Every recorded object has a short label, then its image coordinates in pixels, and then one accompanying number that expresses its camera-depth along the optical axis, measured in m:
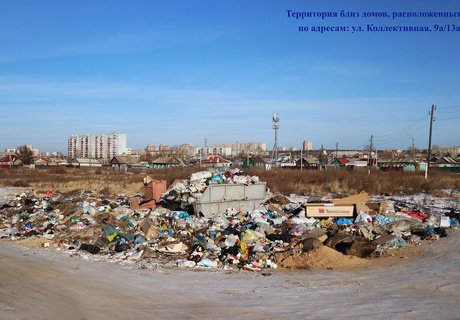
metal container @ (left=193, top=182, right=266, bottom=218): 14.19
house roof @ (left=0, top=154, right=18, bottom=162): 81.54
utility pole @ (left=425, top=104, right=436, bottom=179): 37.91
